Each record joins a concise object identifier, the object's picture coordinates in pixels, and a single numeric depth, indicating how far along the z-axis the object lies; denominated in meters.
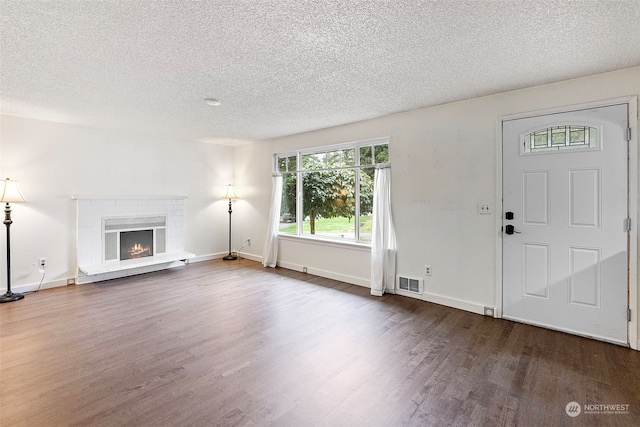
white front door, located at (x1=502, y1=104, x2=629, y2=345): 2.68
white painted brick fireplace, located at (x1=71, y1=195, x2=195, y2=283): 4.62
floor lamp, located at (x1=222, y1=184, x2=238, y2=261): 6.29
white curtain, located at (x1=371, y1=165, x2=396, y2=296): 4.10
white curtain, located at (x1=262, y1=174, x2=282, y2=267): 5.62
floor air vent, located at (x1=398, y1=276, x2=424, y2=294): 3.87
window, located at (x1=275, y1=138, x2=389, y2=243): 4.55
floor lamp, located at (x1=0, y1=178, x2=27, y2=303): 3.75
